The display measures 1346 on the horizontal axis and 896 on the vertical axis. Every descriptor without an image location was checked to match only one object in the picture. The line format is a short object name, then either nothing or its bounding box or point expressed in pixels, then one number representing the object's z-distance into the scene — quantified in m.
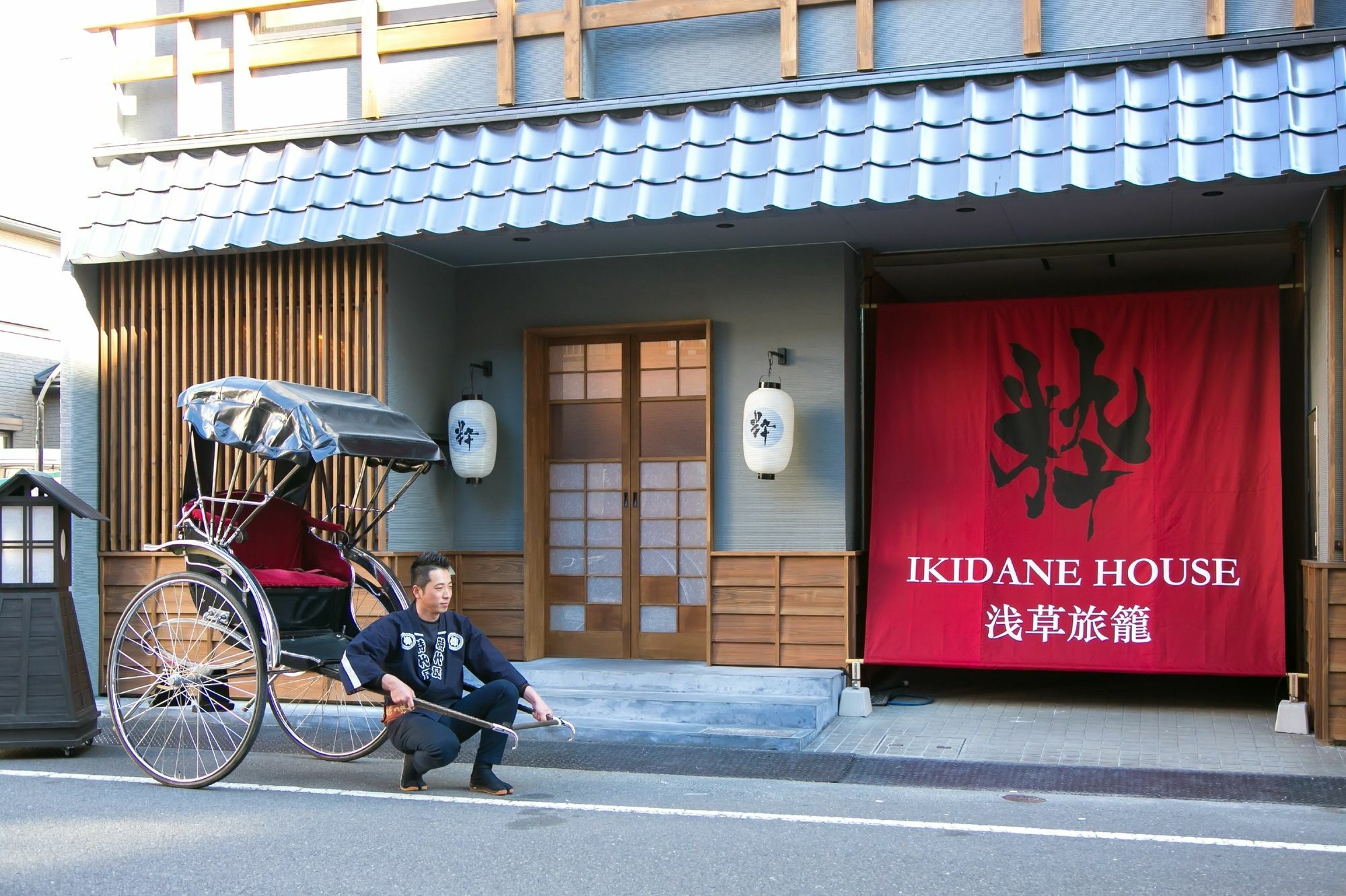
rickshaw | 7.33
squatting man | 6.77
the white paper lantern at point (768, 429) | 9.63
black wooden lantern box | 8.12
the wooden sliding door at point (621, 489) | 10.52
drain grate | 8.30
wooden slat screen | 10.09
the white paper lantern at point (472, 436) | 10.44
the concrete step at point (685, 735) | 8.43
